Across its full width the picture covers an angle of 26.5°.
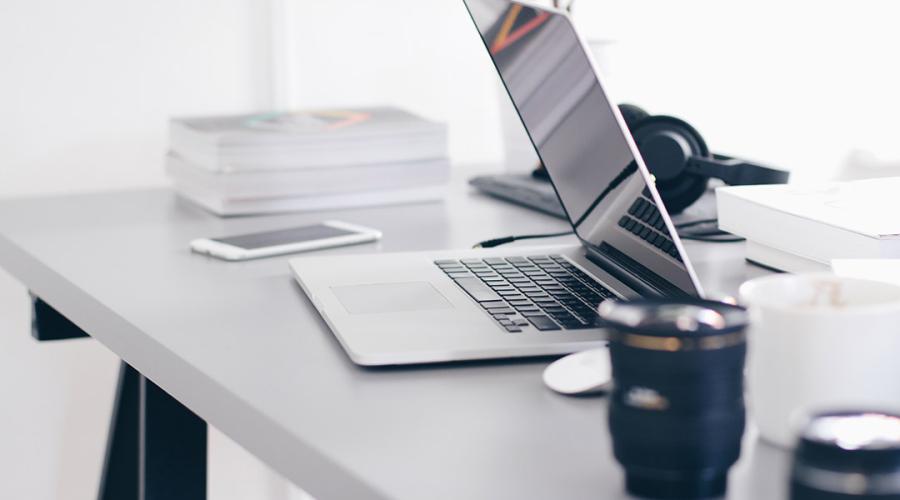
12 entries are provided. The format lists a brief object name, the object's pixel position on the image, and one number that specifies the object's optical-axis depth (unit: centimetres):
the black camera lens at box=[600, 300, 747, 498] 109
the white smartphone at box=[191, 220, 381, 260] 181
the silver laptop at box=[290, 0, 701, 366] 143
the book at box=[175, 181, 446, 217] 207
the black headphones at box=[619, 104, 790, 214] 189
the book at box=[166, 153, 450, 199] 206
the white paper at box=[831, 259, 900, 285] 143
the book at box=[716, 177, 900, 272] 160
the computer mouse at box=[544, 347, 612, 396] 134
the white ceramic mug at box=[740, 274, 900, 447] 121
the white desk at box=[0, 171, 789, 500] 123
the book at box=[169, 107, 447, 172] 207
